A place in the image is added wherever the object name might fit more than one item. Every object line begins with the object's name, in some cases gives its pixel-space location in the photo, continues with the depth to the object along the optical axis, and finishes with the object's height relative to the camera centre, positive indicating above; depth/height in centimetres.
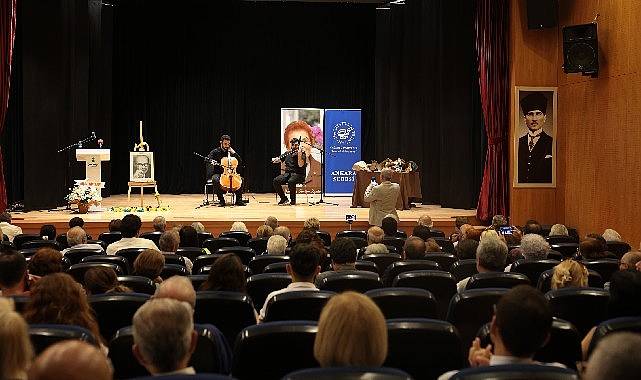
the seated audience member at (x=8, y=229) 969 -76
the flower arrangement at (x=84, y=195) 1472 -52
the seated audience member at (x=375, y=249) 704 -69
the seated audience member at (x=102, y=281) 460 -65
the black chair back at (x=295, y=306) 421 -71
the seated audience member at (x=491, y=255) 564 -59
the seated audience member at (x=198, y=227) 973 -71
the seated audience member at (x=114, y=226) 980 -71
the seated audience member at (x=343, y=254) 594 -63
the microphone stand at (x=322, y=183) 1708 -32
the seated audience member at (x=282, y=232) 832 -65
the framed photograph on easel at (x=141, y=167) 1598 +1
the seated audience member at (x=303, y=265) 493 -59
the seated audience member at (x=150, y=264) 532 -64
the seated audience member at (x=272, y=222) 961 -63
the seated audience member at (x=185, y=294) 345 -58
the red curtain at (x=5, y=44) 1397 +212
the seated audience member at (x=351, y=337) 262 -55
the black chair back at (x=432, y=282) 516 -71
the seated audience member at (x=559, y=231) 944 -69
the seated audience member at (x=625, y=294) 384 -58
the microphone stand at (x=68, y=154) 1561 +26
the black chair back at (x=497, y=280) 502 -68
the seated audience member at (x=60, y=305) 363 -63
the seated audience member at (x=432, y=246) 764 -72
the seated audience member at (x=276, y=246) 705 -67
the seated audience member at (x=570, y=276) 478 -62
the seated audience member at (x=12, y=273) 477 -63
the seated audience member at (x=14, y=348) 227 -52
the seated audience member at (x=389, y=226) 964 -67
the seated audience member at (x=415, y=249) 672 -65
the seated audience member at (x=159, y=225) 944 -67
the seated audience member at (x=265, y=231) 875 -68
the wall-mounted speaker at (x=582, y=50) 1128 +171
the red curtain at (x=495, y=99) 1313 +118
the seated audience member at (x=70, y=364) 206 -51
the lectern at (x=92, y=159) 1563 +15
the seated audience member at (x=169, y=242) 710 -65
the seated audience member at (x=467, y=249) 672 -65
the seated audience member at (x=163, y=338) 268 -57
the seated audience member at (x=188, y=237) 820 -70
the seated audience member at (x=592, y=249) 659 -63
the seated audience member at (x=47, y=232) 902 -73
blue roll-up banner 1977 +53
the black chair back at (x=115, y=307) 412 -72
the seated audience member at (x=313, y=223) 955 -64
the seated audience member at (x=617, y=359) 211 -49
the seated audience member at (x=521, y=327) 284 -55
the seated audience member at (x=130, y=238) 743 -67
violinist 1661 +4
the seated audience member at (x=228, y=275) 466 -61
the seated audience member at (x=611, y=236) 848 -67
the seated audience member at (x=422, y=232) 854 -66
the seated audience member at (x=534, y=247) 653 -61
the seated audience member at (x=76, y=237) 802 -70
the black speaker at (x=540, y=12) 1238 +244
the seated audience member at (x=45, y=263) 533 -64
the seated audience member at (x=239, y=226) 975 -70
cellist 1594 -6
